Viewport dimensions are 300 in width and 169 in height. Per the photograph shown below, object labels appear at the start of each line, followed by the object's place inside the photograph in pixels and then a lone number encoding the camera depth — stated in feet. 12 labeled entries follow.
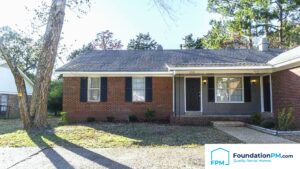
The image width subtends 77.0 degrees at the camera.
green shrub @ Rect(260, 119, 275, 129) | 25.89
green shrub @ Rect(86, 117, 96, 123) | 32.21
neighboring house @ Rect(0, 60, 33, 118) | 49.64
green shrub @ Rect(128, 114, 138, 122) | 32.02
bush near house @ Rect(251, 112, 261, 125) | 28.70
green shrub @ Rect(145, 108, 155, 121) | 31.51
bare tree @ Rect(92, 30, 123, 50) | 72.65
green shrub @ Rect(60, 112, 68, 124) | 32.24
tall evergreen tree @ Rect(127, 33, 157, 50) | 81.07
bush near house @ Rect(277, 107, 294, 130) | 23.60
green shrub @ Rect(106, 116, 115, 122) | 32.25
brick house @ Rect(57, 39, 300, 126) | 31.65
